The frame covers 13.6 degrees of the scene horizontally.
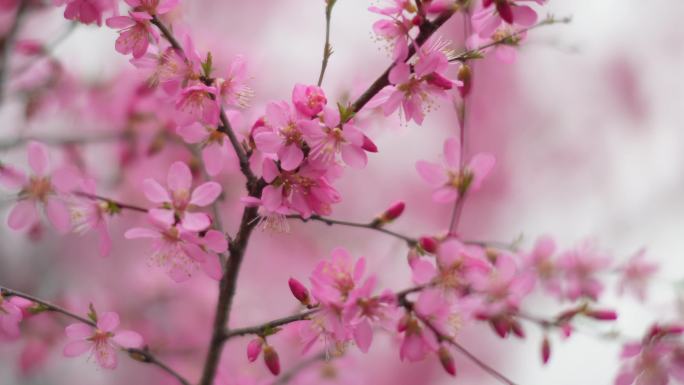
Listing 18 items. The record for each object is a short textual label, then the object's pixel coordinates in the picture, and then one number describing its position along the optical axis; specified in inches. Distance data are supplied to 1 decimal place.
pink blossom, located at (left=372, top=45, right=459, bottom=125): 32.0
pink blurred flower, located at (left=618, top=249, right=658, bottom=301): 36.5
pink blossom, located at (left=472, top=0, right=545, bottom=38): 32.0
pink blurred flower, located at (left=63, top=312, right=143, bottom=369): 33.1
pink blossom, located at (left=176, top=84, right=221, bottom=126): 32.2
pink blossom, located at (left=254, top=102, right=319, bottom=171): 32.0
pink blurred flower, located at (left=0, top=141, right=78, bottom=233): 33.4
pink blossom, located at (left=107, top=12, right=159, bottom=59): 32.5
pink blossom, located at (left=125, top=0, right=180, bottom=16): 32.3
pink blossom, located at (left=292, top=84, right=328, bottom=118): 32.0
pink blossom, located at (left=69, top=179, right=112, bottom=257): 33.2
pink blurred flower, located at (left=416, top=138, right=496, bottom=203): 33.8
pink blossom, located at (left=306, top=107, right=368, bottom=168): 31.9
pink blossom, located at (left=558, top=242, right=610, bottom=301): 35.8
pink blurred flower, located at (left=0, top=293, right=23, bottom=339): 32.8
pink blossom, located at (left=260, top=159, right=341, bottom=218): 32.1
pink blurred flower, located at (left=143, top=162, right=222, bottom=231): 32.4
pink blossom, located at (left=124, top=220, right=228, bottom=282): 32.3
